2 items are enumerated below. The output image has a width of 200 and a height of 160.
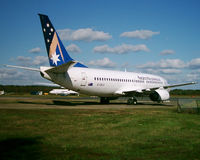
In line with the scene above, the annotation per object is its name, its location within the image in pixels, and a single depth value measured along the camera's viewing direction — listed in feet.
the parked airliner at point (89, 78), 79.82
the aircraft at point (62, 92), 285.39
